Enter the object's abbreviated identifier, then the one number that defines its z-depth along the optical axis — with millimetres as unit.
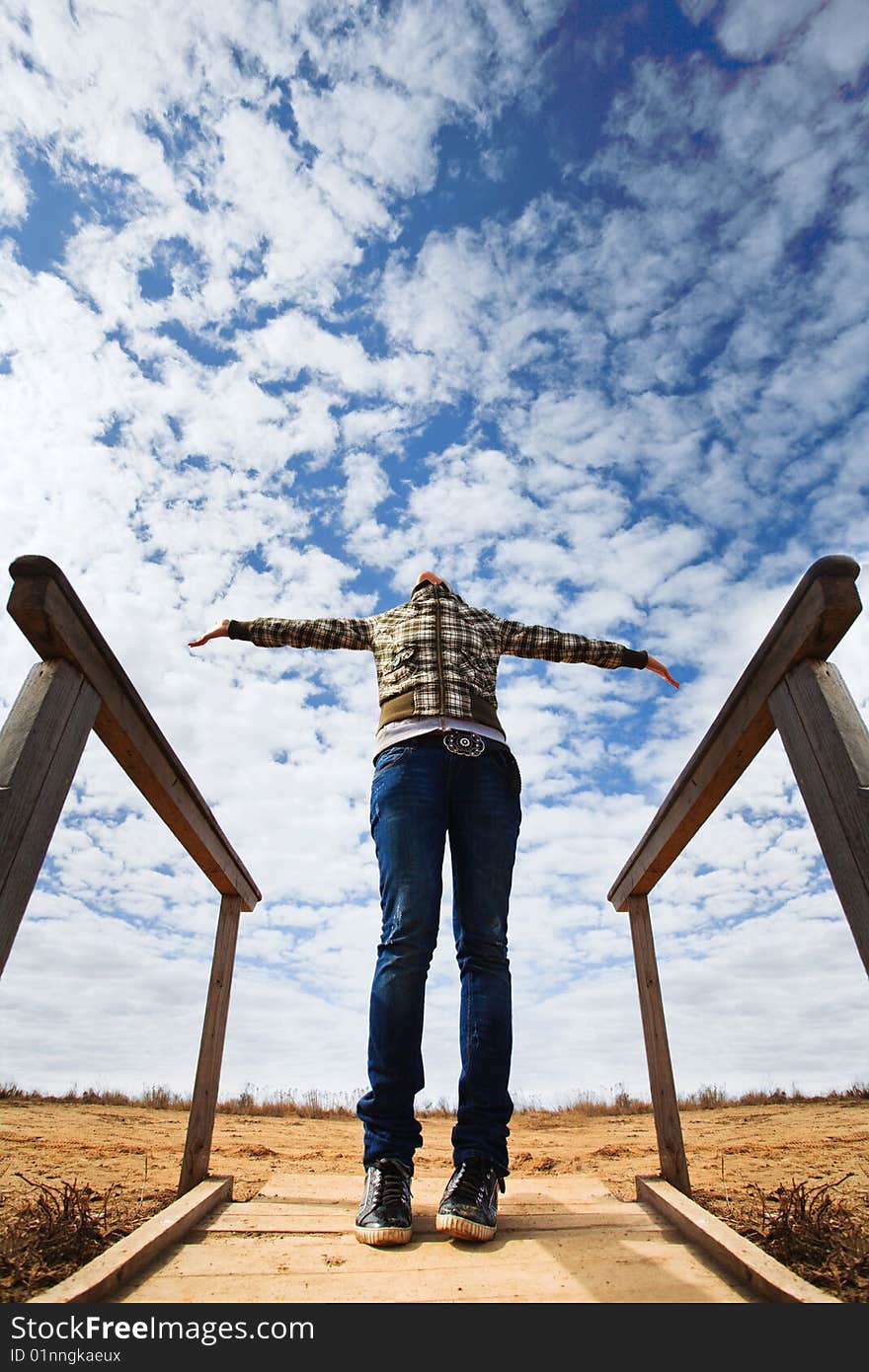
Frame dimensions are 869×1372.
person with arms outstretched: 2066
